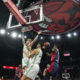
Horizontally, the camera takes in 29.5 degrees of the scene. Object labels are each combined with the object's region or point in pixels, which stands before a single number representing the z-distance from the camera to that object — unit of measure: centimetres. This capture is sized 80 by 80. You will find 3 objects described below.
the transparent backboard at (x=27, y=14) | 701
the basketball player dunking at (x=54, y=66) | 569
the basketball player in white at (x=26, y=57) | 536
